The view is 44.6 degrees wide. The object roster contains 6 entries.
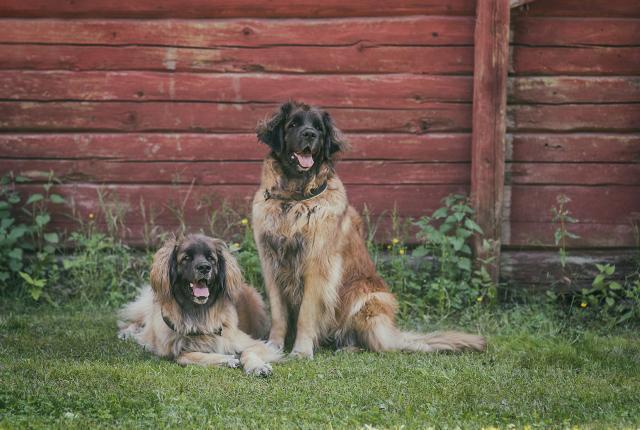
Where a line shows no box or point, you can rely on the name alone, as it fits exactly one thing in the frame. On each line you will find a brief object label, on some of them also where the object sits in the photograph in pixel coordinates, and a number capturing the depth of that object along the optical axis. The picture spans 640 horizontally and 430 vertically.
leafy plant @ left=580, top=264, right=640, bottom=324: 6.51
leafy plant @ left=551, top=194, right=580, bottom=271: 6.68
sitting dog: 5.33
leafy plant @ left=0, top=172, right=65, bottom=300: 6.75
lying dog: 4.92
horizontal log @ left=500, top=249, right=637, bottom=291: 7.06
